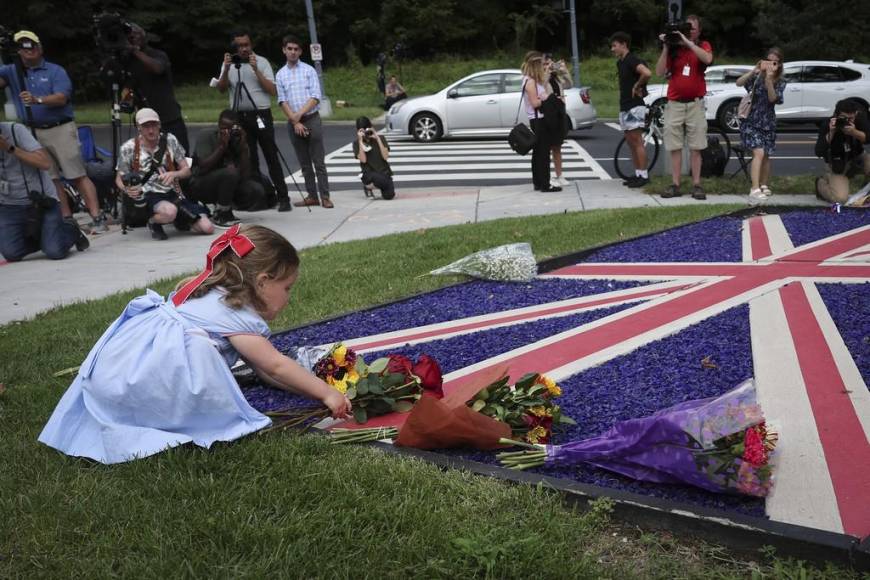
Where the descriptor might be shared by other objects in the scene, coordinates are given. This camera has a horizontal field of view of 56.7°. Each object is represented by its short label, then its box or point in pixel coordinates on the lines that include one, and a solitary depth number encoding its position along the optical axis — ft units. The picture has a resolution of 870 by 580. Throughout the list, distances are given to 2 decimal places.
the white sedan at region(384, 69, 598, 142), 59.62
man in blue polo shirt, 28.04
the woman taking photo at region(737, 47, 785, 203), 28.81
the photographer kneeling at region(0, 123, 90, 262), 25.53
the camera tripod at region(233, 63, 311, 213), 31.14
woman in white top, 33.71
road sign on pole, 77.52
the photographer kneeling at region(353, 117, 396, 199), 35.96
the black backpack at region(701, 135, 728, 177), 34.17
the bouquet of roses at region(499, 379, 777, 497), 8.64
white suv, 60.08
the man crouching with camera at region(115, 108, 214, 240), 27.66
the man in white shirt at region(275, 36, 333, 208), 31.71
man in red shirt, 28.91
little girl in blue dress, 10.46
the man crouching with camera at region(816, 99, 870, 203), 27.81
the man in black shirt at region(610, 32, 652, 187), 33.40
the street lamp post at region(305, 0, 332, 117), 80.07
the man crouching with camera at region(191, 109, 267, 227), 29.07
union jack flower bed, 9.74
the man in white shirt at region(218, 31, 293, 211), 30.86
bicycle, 35.37
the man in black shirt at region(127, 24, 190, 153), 28.86
